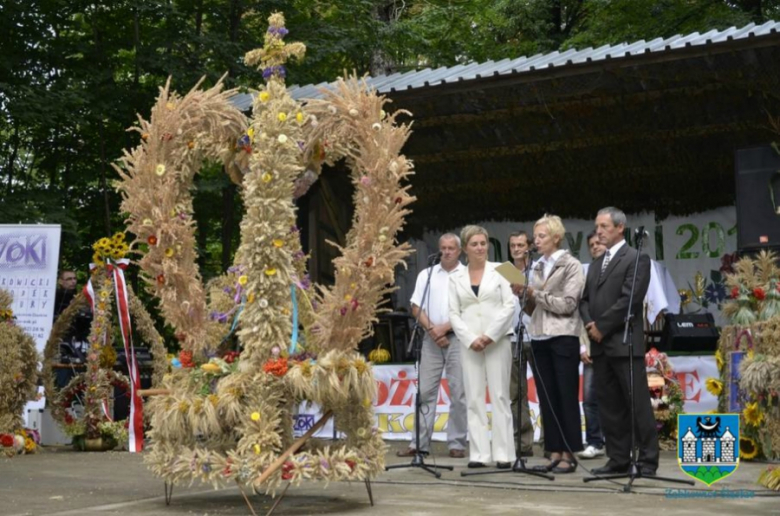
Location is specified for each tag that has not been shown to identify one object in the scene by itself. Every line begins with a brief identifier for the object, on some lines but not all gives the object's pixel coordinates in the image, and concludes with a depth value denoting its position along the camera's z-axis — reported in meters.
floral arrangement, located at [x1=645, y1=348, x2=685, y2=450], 10.75
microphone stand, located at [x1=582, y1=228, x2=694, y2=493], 7.70
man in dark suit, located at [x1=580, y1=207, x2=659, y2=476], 8.10
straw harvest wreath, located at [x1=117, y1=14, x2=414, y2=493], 6.70
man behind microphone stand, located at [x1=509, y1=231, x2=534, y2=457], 10.27
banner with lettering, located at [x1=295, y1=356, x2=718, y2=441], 12.01
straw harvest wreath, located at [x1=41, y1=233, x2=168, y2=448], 12.06
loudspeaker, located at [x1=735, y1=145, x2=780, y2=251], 10.80
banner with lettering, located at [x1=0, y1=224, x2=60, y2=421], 12.42
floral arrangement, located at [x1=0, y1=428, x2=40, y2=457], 11.09
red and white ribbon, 11.59
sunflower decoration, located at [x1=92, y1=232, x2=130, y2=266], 12.09
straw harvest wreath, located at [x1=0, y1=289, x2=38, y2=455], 11.36
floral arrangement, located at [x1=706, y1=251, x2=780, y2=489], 9.02
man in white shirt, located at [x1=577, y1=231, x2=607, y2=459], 10.02
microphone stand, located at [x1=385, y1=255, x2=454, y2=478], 9.05
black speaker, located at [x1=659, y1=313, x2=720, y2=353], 13.37
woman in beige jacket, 8.65
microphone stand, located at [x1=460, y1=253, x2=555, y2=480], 8.59
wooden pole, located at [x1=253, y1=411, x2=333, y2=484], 6.54
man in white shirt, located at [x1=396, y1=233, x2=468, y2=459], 10.14
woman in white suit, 8.85
